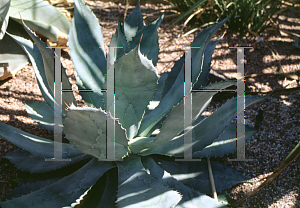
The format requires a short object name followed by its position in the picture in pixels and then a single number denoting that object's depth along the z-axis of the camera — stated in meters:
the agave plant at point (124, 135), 1.07
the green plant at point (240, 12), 2.48
